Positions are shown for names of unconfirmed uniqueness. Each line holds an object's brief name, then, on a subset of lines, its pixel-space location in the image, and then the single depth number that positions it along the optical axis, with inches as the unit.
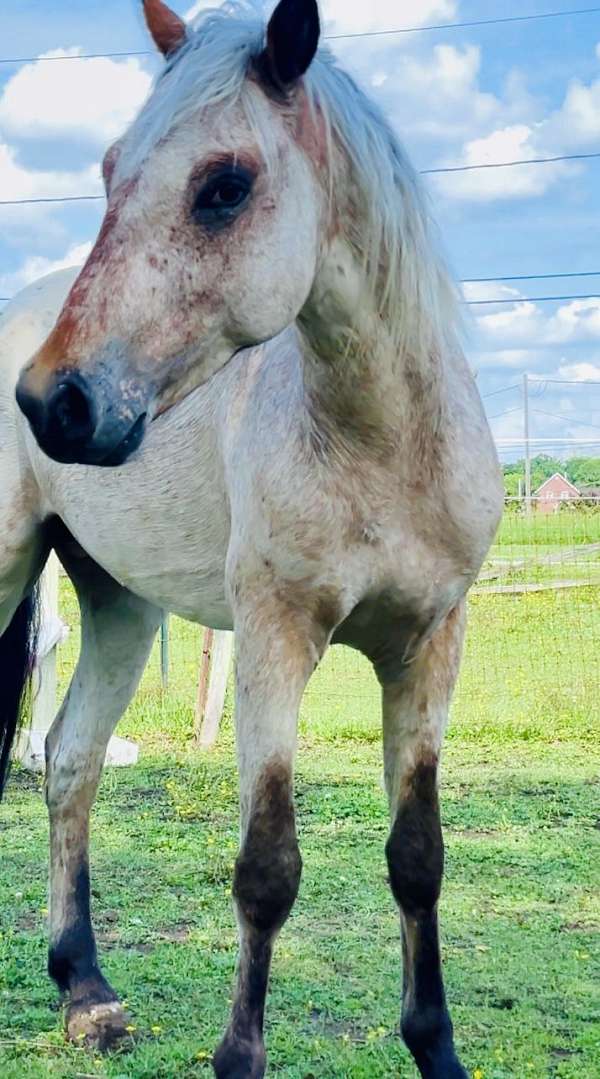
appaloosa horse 88.2
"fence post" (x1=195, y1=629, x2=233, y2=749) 303.7
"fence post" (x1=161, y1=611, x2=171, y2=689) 348.4
